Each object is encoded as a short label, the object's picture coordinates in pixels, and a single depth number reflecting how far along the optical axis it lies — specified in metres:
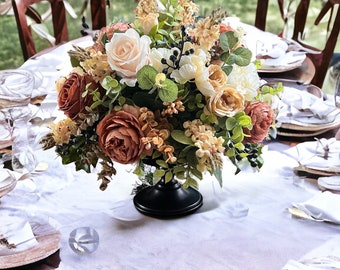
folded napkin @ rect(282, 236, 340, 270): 0.94
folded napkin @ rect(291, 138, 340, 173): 1.29
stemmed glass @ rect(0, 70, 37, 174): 1.27
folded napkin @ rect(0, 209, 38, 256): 0.99
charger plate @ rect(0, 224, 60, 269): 0.96
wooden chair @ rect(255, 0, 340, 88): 2.16
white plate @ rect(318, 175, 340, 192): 1.21
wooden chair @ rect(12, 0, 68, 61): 2.22
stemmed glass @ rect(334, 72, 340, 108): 1.44
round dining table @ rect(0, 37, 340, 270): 0.98
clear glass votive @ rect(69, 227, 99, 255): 1.00
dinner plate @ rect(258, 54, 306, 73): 1.89
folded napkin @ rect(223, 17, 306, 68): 1.93
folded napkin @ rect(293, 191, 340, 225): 1.10
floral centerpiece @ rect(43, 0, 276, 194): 0.97
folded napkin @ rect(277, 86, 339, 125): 1.49
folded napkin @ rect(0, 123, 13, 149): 1.40
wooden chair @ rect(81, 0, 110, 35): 2.72
